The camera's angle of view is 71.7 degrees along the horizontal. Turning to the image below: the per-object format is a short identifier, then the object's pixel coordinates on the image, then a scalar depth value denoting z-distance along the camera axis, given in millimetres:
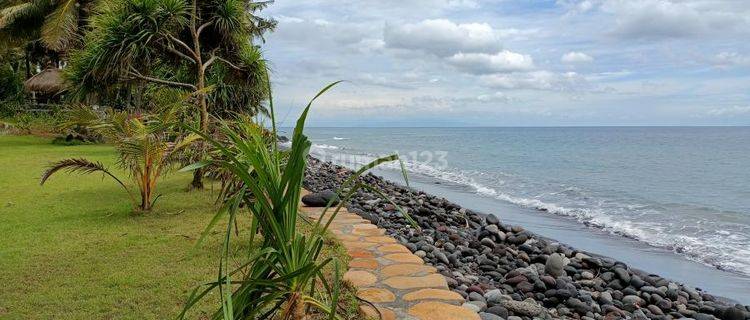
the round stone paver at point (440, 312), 2635
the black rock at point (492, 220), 6379
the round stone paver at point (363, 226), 4715
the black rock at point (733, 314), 3809
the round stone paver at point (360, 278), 3100
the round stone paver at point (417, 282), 3079
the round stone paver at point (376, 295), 2848
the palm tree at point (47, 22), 14758
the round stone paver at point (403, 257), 3623
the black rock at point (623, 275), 4539
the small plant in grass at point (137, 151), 5055
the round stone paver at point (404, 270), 3310
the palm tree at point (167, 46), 6441
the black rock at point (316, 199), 6016
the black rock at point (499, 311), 3059
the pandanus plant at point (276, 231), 1843
